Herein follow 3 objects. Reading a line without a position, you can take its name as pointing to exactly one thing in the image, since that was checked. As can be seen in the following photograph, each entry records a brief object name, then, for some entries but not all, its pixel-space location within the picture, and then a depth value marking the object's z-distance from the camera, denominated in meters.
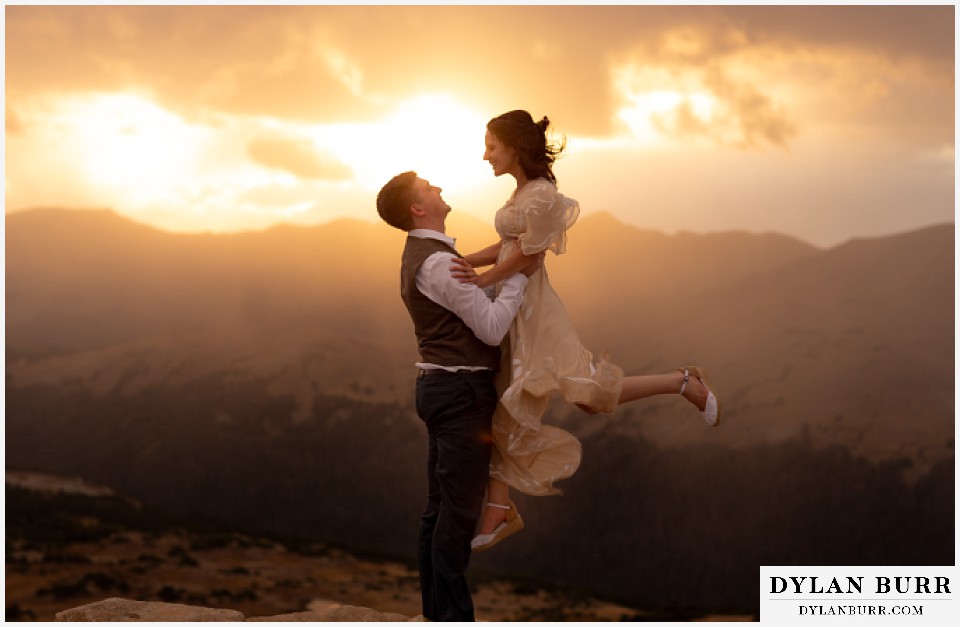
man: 4.60
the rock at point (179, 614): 6.32
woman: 4.73
